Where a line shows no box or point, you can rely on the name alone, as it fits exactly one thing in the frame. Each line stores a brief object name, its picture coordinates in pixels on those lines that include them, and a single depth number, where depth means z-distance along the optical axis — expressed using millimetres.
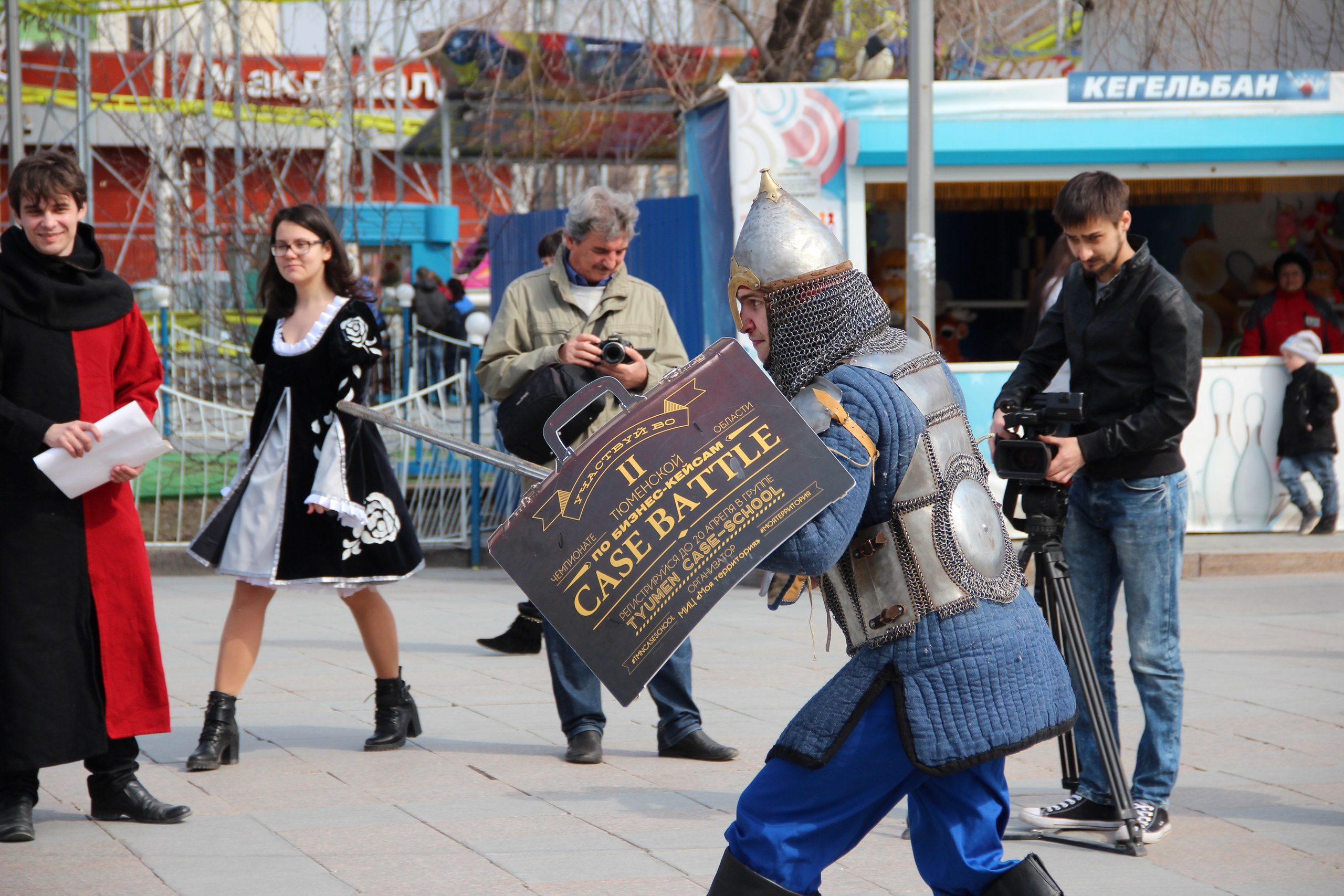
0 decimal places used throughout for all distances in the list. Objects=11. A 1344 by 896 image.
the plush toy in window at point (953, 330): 24408
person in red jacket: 21604
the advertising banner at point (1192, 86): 19674
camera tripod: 7900
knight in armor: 5032
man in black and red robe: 8299
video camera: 7907
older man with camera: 10011
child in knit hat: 19735
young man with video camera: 8066
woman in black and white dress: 9852
